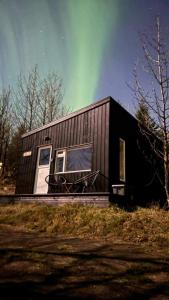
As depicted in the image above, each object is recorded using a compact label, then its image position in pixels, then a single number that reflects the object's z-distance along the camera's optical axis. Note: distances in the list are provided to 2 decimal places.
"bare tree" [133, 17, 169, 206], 6.06
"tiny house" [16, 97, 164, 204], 7.71
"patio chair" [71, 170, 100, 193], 7.60
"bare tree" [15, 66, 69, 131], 19.82
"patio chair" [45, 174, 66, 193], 8.46
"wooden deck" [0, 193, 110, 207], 6.39
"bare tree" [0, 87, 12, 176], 20.48
